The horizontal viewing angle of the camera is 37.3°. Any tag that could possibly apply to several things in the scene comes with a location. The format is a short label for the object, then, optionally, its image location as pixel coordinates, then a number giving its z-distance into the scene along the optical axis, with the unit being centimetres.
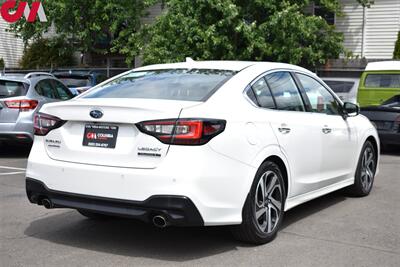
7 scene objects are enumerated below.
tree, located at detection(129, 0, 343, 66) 1823
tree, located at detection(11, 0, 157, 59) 2297
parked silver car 1039
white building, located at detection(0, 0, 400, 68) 2192
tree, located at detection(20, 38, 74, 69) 2775
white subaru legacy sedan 439
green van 1424
